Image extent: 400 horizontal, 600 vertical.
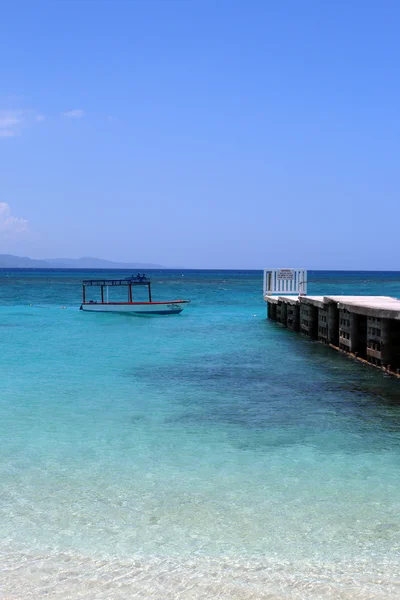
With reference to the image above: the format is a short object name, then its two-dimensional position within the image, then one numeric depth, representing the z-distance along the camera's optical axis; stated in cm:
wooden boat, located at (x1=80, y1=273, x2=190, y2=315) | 4175
